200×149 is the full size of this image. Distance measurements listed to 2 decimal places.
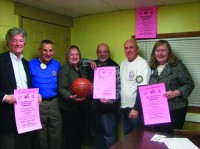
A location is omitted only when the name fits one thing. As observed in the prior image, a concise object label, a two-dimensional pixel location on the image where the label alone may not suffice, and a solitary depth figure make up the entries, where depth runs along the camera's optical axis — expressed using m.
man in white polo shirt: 2.59
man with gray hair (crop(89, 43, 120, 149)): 2.90
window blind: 2.84
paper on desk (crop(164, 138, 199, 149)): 1.57
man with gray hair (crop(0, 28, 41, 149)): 2.19
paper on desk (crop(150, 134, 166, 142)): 1.71
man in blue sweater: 2.57
